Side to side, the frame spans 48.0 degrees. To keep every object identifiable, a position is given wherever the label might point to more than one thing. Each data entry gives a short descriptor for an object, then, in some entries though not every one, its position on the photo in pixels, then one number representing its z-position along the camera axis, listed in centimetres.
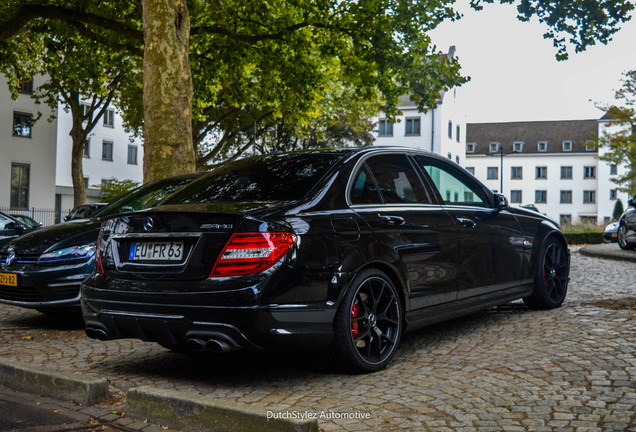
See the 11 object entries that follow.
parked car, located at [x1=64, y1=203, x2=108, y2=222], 888
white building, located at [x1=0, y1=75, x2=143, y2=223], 3466
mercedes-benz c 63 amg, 439
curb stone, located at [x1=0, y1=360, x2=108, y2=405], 440
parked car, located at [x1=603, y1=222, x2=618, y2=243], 2984
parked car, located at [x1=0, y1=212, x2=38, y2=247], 1354
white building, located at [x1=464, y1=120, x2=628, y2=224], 8100
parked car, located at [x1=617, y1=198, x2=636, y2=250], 1747
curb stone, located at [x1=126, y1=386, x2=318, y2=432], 348
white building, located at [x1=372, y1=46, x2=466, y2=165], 6178
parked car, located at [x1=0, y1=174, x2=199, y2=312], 717
